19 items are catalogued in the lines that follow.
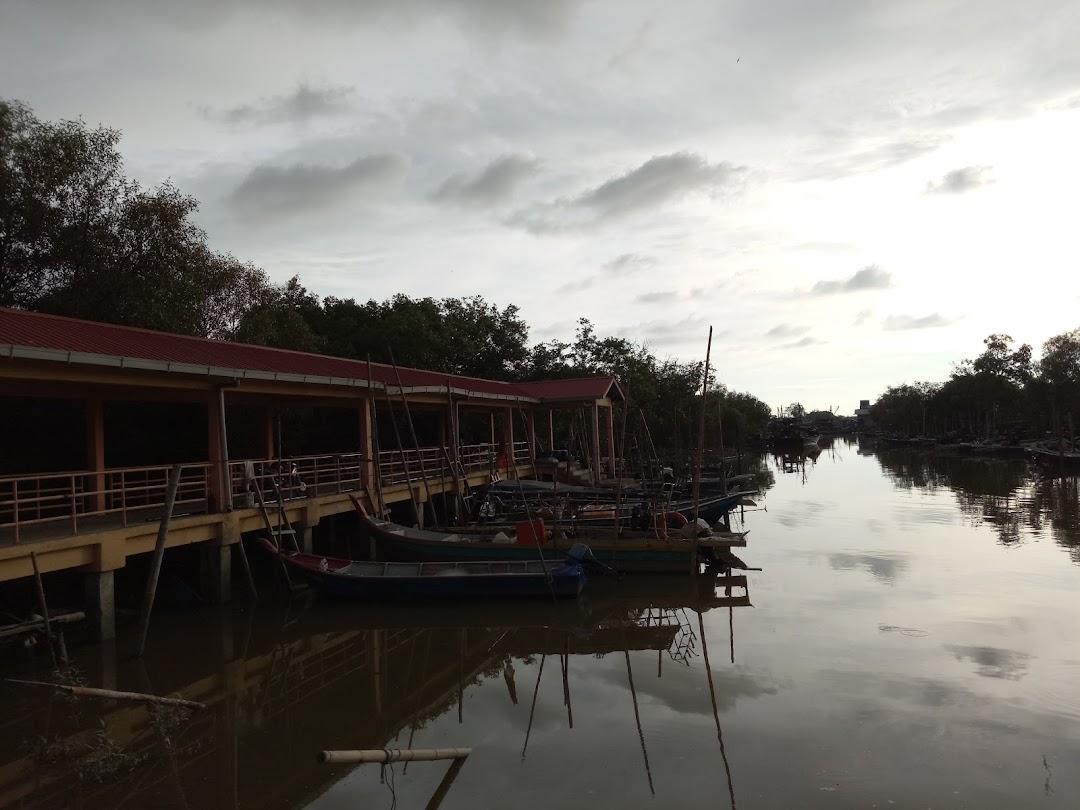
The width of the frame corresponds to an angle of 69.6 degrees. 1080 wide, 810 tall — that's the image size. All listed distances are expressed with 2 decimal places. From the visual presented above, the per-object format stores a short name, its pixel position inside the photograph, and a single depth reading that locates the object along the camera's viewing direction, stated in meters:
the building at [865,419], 166.46
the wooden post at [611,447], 27.09
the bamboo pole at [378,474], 17.19
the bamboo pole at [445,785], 7.00
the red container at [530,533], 16.08
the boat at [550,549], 15.83
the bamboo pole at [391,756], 6.30
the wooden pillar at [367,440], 17.59
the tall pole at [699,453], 14.23
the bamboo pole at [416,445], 17.17
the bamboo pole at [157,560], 10.56
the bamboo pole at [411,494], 17.60
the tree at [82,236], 19.14
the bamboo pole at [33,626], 9.86
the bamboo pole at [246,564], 13.62
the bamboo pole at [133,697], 7.80
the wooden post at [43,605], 9.73
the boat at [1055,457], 45.12
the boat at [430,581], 13.95
